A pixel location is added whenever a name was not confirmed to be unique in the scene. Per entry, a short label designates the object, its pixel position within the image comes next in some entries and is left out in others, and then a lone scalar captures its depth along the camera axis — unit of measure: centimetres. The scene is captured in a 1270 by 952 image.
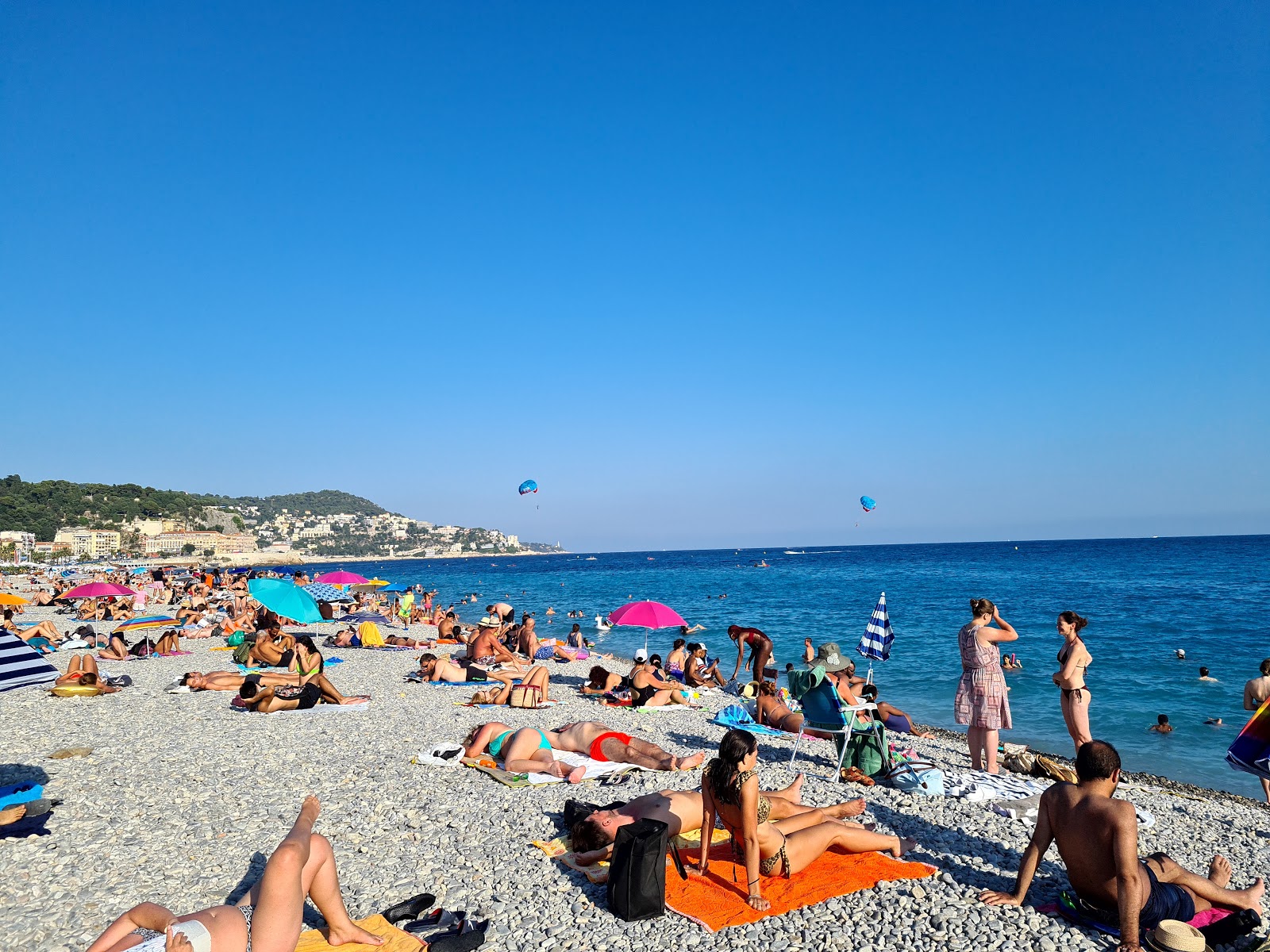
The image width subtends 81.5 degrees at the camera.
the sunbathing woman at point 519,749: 751
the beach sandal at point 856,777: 768
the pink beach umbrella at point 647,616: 1427
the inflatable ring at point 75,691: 1155
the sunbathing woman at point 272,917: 324
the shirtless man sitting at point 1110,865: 399
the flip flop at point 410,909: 446
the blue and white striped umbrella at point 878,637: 994
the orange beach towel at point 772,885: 455
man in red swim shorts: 788
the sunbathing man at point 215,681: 1257
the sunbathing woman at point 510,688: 1205
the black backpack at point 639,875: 457
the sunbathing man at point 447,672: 1462
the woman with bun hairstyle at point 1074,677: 780
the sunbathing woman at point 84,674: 1182
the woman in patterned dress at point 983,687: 775
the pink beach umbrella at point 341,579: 2382
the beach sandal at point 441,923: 430
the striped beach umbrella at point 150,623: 2364
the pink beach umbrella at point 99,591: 2306
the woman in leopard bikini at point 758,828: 455
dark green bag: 775
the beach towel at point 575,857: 514
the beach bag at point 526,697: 1190
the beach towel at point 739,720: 1022
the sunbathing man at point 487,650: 1636
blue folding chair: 771
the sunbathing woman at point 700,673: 1566
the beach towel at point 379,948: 409
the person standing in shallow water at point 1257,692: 863
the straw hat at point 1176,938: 381
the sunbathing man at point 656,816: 534
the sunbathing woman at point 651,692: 1237
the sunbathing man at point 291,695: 1085
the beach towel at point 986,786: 695
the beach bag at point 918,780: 711
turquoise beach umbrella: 1312
